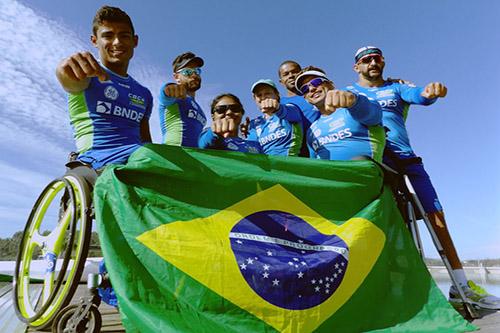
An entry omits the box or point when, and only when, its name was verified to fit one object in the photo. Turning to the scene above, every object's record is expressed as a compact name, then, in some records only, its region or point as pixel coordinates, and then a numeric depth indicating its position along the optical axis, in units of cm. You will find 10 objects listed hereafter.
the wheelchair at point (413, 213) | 253
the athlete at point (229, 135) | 264
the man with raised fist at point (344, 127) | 234
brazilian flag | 163
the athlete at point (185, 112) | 345
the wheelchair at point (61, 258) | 175
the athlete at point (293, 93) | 370
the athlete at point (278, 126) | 337
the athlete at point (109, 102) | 222
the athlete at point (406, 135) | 270
